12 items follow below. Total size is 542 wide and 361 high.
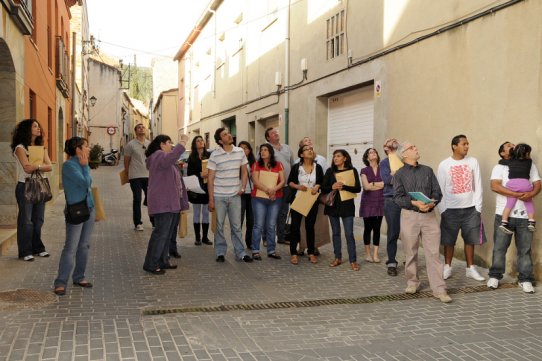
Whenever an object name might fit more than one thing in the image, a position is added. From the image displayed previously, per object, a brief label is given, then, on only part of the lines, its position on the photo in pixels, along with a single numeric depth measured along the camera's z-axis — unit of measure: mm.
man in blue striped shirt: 7012
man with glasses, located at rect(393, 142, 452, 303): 5426
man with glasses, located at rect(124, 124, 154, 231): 9240
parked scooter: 33969
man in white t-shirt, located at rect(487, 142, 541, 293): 5762
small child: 5730
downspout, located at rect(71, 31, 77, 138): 20188
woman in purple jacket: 6184
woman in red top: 7266
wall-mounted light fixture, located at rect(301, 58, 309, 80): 12484
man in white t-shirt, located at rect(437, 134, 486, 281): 6113
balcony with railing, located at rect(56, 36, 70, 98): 14219
